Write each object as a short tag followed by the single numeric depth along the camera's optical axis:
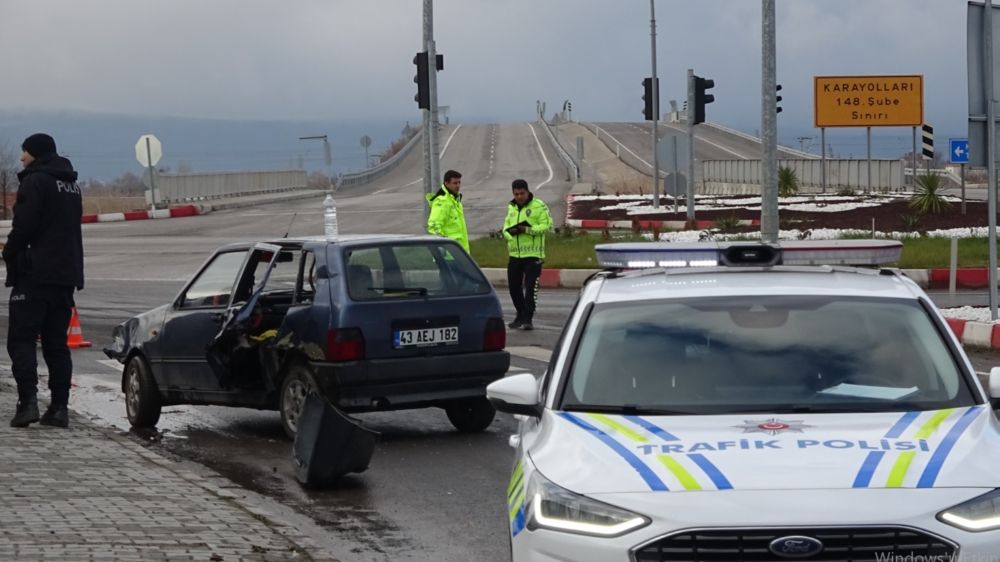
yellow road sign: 63.69
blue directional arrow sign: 34.94
